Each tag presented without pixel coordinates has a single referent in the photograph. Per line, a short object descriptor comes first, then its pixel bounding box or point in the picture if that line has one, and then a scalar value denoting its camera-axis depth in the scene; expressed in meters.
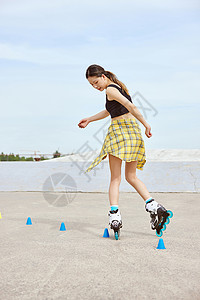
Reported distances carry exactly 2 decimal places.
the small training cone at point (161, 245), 2.98
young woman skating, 3.38
